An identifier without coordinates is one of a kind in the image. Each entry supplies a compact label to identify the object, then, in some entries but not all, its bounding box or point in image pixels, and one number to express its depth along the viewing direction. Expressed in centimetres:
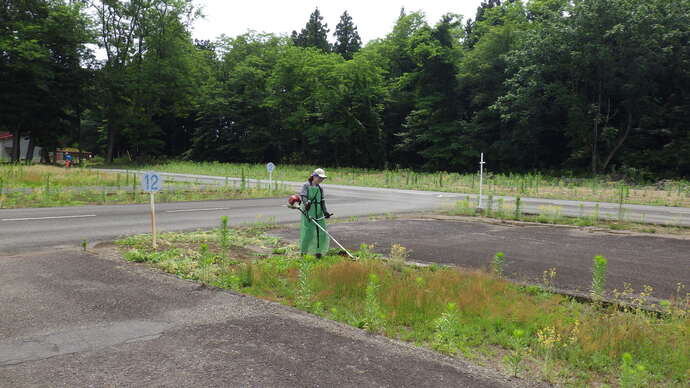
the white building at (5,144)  7350
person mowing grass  889
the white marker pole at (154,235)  947
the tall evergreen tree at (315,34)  8056
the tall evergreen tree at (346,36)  8169
